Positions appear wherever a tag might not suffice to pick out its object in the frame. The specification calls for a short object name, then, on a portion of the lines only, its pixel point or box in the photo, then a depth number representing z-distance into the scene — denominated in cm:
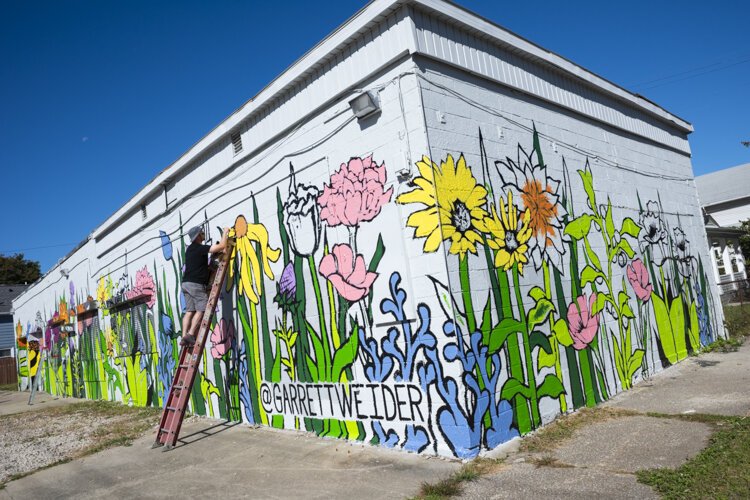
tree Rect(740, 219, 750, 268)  2369
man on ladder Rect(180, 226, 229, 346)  785
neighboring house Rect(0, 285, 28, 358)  3525
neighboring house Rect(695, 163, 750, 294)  2266
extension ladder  701
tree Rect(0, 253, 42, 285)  4747
